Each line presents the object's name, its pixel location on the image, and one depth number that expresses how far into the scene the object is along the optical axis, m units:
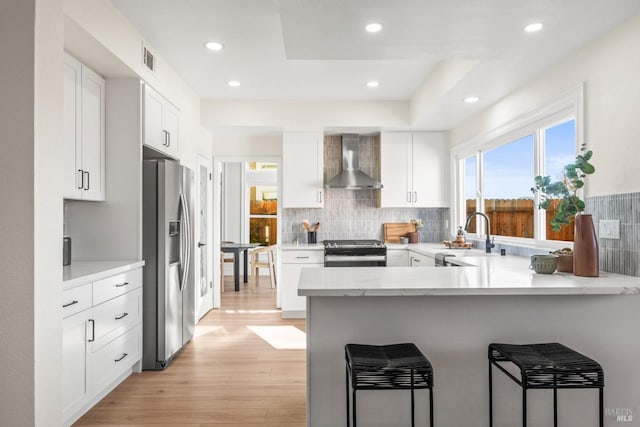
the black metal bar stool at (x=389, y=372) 1.78
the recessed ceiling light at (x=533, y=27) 2.41
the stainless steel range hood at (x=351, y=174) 5.36
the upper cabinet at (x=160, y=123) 3.50
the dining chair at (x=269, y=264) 7.16
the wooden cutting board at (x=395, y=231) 5.73
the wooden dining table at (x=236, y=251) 6.80
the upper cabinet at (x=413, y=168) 5.50
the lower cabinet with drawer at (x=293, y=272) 5.15
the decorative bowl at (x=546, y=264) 2.41
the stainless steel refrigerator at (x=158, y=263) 3.48
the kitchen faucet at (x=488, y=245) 3.93
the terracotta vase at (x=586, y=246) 2.25
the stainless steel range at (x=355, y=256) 5.07
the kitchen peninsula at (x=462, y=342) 2.17
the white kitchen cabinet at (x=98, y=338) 2.46
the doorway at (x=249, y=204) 8.58
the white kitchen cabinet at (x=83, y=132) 2.84
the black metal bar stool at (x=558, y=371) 1.77
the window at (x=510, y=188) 3.77
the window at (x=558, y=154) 3.11
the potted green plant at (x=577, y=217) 2.26
